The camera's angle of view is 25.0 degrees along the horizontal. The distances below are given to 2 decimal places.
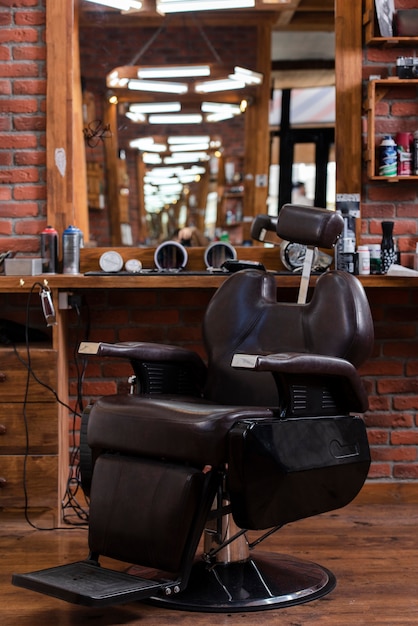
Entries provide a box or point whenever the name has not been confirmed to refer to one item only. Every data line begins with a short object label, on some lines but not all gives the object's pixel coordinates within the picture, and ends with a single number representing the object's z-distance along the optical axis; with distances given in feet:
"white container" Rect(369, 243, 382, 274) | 12.16
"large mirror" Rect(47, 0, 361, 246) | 12.35
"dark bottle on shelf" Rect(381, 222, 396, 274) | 12.19
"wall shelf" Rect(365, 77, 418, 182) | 12.13
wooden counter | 11.33
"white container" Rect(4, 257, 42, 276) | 11.53
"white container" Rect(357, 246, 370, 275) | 11.91
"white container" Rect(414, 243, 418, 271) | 12.26
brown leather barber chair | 7.89
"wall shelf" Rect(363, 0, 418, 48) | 12.16
